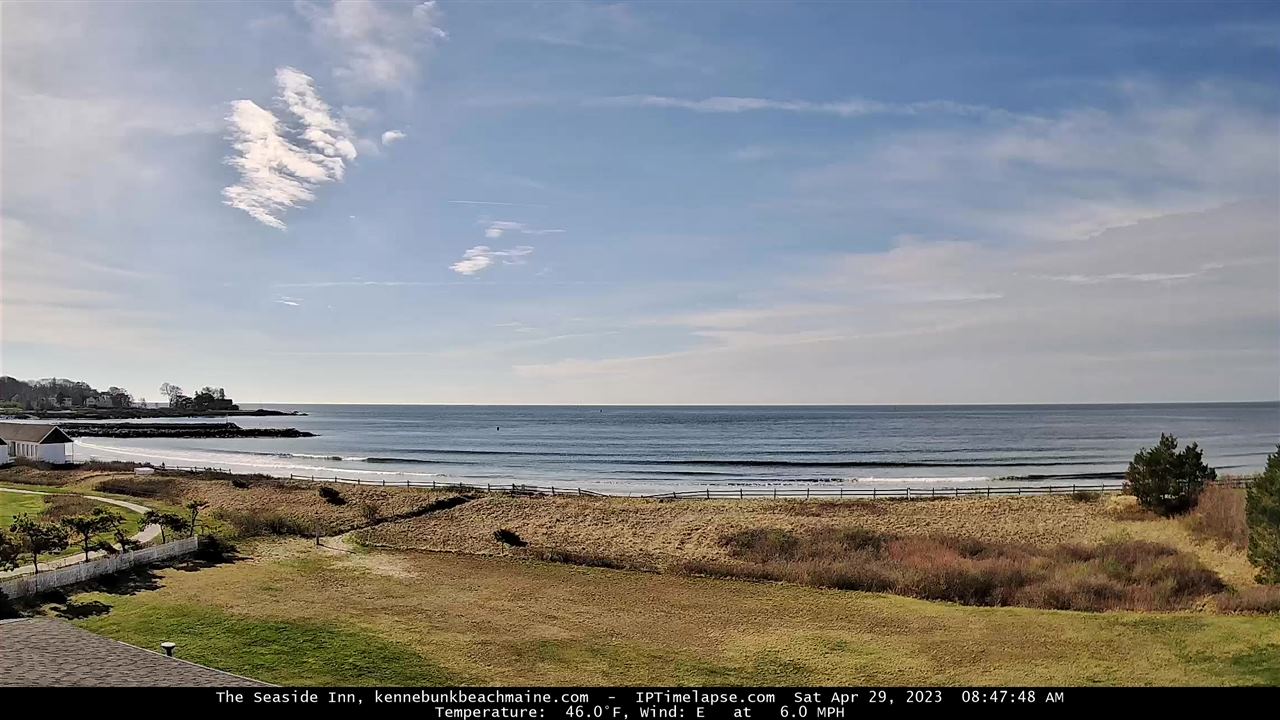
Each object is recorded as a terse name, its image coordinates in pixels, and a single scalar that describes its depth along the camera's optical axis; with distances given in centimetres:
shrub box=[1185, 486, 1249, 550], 2964
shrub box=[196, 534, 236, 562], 3069
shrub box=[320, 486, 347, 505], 4928
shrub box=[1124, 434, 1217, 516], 3778
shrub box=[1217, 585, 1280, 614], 2066
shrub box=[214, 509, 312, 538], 3644
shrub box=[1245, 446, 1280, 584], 2368
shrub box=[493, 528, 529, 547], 3559
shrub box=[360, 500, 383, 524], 4338
